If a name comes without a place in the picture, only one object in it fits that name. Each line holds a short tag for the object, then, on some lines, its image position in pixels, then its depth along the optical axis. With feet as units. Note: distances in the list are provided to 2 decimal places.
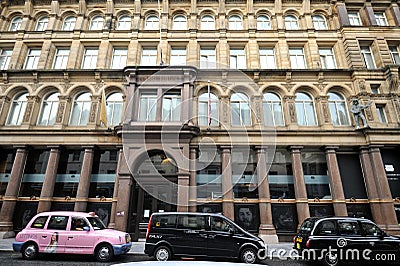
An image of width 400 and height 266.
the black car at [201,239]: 30.09
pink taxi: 30.71
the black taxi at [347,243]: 28.71
